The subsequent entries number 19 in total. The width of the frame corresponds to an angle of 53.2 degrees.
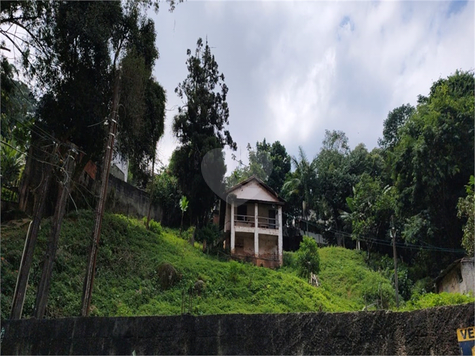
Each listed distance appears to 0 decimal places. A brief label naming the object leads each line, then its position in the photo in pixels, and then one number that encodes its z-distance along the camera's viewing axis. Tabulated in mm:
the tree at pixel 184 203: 26094
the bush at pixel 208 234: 24578
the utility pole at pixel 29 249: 10055
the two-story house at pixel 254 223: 26500
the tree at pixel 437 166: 24875
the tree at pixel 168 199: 29141
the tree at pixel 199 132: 26672
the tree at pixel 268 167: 39062
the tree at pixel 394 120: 40781
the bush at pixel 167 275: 17266
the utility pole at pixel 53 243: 10320
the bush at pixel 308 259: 22922
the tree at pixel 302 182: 36438
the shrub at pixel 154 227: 23750
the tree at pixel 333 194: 36656
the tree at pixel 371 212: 31266
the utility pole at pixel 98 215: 9648
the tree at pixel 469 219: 17969
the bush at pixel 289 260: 26117
